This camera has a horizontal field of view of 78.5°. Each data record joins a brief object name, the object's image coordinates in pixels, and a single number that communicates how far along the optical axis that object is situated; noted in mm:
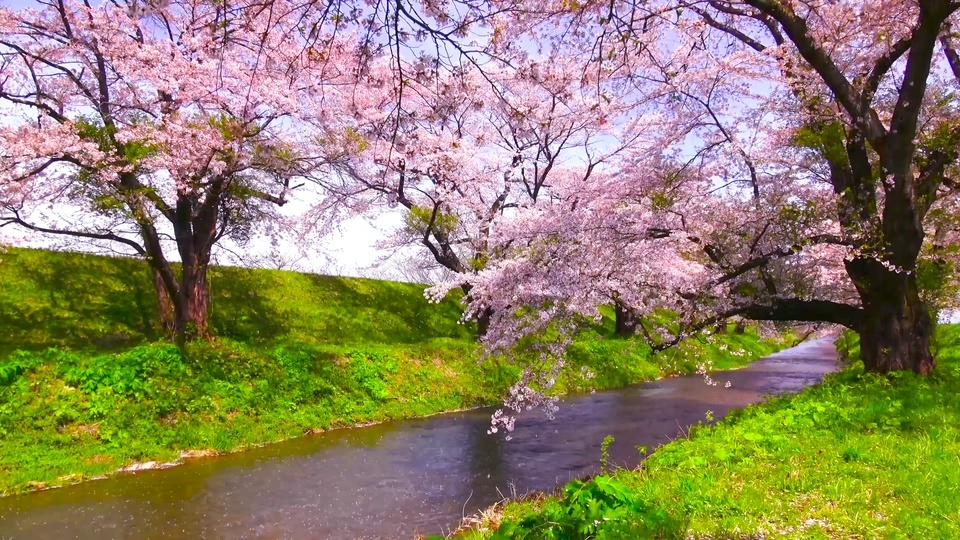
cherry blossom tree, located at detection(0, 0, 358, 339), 15500
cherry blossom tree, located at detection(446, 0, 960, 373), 11281
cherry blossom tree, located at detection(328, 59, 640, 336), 22734
